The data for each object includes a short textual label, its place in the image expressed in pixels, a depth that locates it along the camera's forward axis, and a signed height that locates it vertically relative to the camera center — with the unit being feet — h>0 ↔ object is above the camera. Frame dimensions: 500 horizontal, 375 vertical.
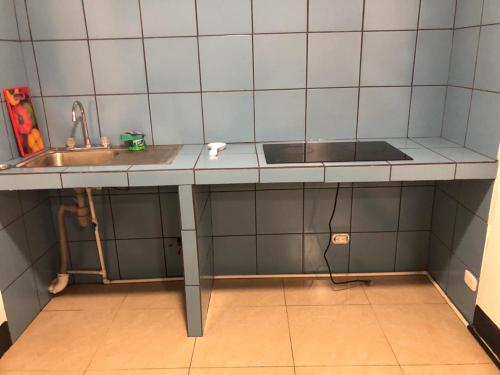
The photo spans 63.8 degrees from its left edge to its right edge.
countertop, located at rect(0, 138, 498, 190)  5.52 -1.55
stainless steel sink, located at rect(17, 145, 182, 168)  6.45 -1.54
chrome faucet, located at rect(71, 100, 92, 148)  6.64 -0.98
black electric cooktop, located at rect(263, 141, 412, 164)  5.88 -1.47
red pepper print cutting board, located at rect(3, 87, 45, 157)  6.22 -0.90
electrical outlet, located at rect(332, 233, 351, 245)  7.57 -3.33
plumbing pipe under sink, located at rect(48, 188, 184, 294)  7.04 -2.89
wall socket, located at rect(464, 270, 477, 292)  6.04 -3.36
